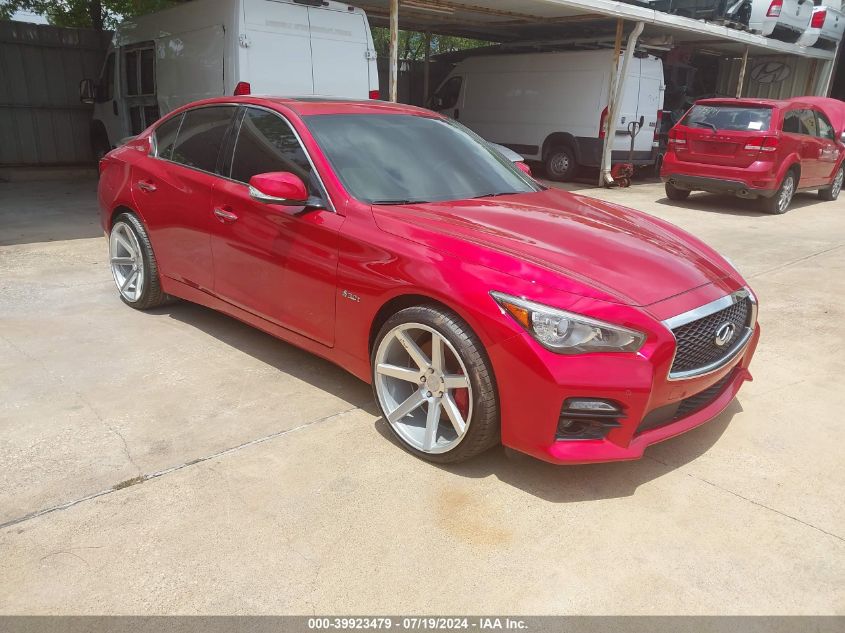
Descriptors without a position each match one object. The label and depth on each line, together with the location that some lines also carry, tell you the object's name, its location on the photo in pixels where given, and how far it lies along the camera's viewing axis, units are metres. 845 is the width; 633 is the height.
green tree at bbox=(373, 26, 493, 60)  24.19
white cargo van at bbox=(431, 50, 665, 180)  12.23
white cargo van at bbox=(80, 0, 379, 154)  7.34
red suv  9.54
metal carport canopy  11.13
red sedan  2.58
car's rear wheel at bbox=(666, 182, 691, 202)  10.99
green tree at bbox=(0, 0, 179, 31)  13.62
